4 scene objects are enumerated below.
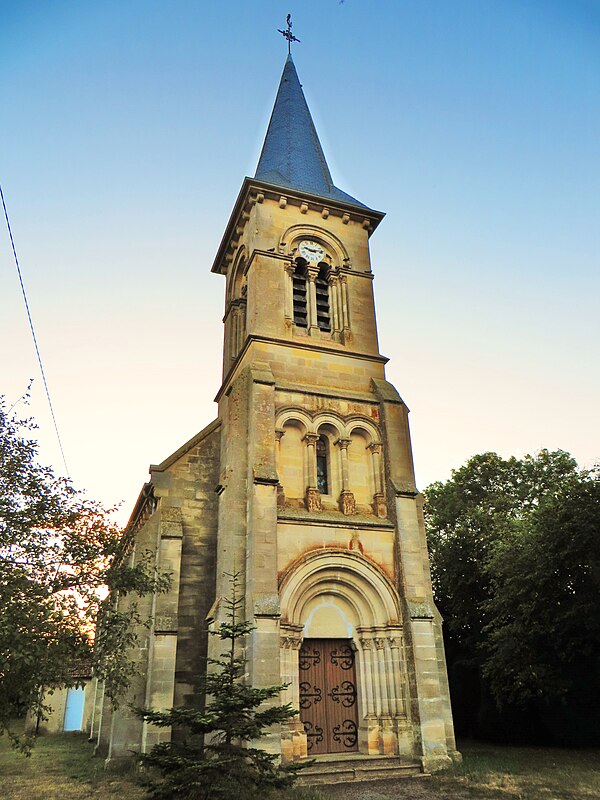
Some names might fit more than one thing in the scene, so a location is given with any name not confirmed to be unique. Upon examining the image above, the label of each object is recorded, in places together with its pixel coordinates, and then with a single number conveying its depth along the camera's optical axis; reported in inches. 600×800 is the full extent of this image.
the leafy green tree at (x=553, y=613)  659.4
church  567.8
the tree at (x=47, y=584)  340.2
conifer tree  372.2
